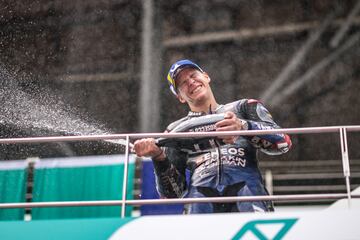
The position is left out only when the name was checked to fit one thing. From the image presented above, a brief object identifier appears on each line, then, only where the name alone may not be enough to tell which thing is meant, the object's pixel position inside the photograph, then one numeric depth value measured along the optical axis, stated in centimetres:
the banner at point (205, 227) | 755
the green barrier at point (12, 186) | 1017
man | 791
